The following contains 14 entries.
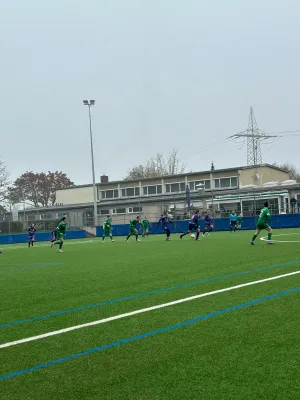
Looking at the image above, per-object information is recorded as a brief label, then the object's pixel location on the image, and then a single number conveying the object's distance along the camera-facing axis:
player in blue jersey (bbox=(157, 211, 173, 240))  31.74
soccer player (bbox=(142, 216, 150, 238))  41.58
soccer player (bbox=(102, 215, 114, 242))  35.97
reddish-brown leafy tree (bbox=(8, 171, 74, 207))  84.81
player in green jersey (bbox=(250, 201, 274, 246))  20.02
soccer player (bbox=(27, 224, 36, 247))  36.38
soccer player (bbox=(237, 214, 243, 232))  41.66
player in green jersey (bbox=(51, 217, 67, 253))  25.59
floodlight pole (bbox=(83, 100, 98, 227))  52.19
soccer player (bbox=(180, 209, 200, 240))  28.40
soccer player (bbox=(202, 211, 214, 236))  37.16
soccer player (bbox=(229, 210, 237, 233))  37.41
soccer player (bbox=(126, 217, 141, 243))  31.76
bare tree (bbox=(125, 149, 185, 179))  91.56
